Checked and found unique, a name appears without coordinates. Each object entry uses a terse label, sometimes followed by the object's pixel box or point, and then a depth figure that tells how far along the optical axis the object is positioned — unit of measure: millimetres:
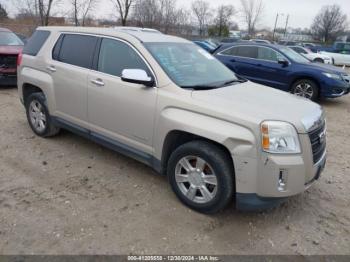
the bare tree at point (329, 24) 63938
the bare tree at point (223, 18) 52406
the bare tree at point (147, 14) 32188
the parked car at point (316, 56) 20614
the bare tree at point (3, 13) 34000
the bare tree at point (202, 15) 53438
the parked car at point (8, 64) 8391
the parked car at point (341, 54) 23750
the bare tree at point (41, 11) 20594
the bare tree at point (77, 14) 24375
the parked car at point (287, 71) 8562
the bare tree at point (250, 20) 53031
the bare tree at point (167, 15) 35781
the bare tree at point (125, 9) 24820
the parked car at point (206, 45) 19997
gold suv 2832
